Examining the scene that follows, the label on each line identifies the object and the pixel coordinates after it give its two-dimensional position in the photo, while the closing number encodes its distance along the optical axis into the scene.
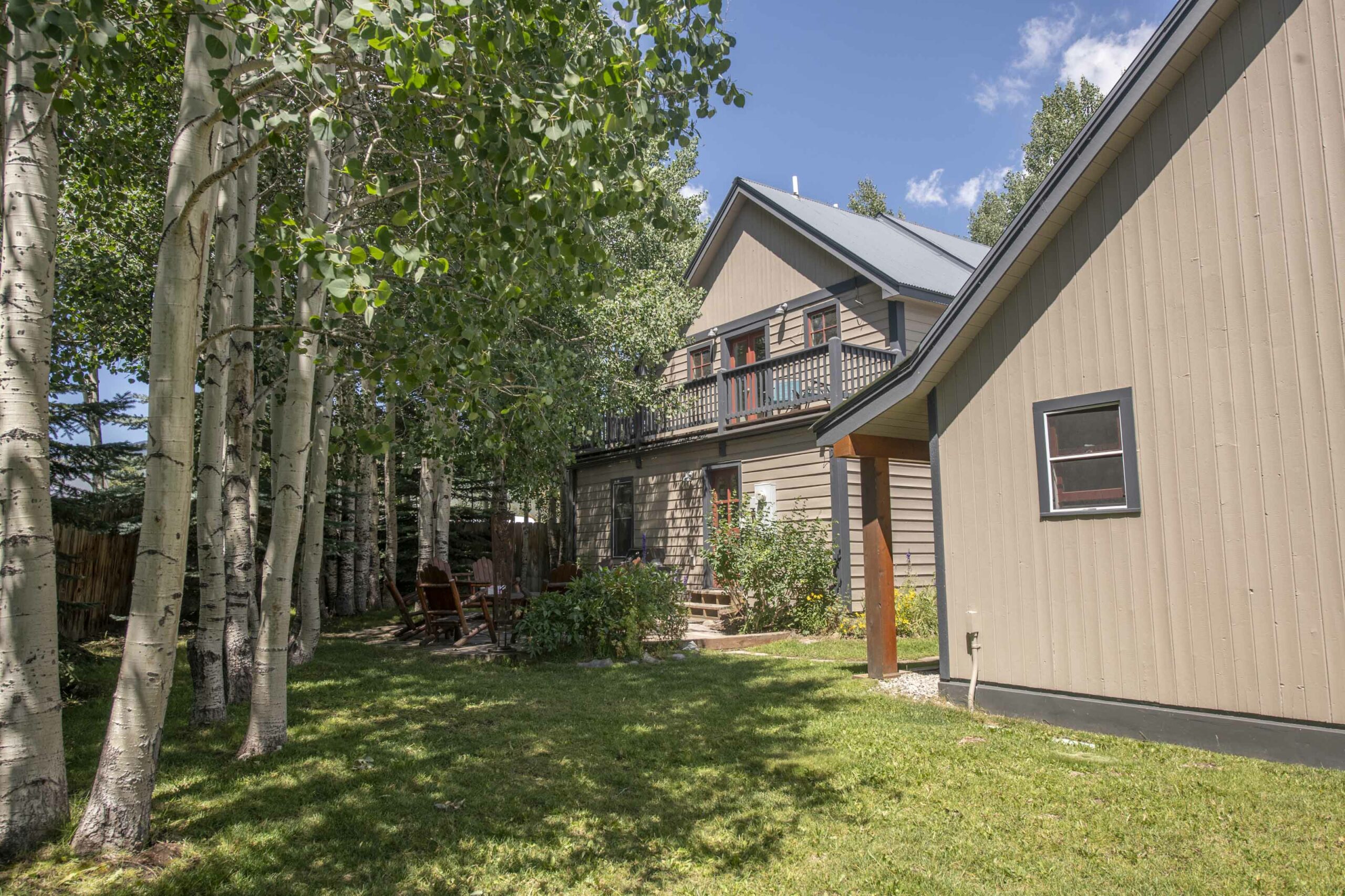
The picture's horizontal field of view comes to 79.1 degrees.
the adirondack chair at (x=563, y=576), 11.94
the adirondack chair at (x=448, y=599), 11.35
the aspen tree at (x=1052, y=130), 32.41
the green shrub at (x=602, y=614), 10.45
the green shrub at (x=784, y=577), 13.03
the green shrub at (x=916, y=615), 12.55
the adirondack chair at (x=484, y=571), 15.41
